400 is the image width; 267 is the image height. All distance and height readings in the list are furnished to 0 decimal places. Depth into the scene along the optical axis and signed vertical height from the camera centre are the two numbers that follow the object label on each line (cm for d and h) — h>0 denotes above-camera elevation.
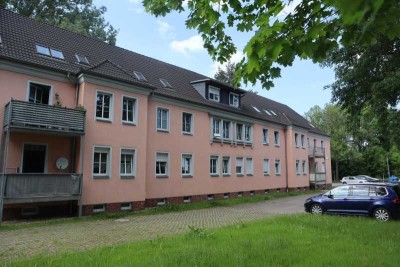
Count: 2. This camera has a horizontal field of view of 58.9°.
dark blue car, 1416 -73
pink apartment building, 1492 +276
